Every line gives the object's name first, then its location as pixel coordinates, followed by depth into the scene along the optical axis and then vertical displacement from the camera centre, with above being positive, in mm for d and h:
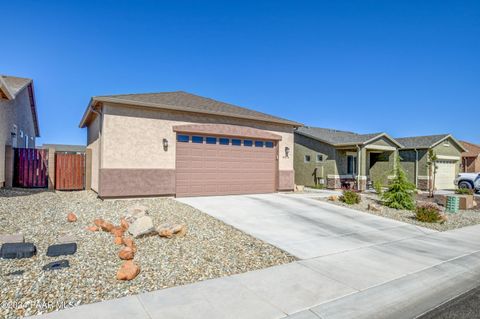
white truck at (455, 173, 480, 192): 20531 -1241
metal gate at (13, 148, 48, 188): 13445 -407
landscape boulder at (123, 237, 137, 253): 5332 -1650
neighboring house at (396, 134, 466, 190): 22516 +532
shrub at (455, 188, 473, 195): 16084 -1616
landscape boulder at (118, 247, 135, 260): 4856 -1663
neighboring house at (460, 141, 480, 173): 32156 +408
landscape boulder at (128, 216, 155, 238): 6195 -1526
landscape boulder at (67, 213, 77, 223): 7385 -1562
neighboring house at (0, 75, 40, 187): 12664 +2715
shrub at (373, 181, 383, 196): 14336 -1335
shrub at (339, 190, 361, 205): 12125 -1552
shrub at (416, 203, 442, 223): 9508 -1792
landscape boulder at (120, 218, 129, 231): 6716 -1583
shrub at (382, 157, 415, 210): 11938 -1331
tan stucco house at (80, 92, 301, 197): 10797 +678
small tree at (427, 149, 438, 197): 17203 +381
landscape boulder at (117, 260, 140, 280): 4105 -1687
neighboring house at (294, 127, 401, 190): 19797 +448
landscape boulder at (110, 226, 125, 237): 6066 -1622
